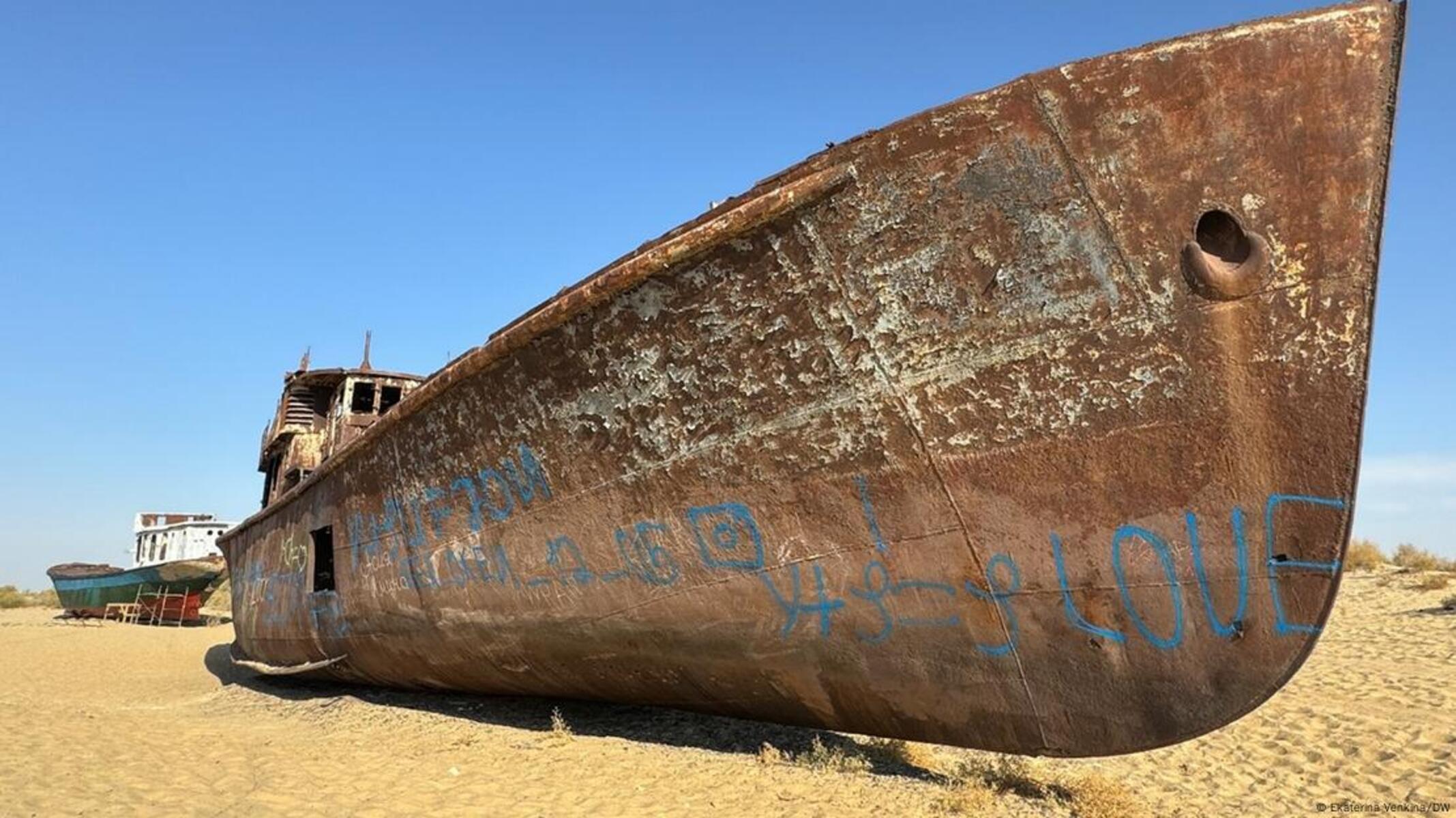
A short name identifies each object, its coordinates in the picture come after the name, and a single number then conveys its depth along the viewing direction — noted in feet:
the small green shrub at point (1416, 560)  56.75
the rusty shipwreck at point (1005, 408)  9.41
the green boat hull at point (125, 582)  67.97
